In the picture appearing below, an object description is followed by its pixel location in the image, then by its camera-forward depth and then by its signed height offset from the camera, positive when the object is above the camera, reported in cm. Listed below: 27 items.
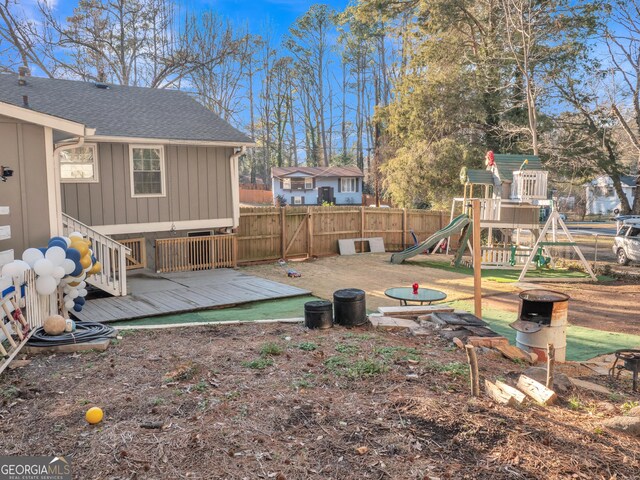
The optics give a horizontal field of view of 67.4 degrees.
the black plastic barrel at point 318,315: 655 -150
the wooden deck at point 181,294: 799 -171
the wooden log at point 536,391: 403 -163
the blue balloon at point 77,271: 701 -93
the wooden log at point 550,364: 412 -140
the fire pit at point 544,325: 623 -161
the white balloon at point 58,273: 634 -86
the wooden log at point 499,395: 382 -158
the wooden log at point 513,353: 594 -189
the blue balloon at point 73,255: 688 -68
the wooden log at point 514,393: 382 -154
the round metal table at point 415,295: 745 -145
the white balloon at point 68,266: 664 -81
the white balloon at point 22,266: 556 -68
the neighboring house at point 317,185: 3994 +166
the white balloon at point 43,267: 611 -76
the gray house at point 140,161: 1061 +108
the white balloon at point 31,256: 615 -62
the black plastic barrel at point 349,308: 680 -148
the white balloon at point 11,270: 530 -69
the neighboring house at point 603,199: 3894 +19
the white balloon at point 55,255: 639 -63
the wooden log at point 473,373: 398 -143
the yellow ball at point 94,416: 353 -154
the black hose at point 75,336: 534 -149
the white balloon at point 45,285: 614 -99
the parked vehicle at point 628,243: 1481 -132
